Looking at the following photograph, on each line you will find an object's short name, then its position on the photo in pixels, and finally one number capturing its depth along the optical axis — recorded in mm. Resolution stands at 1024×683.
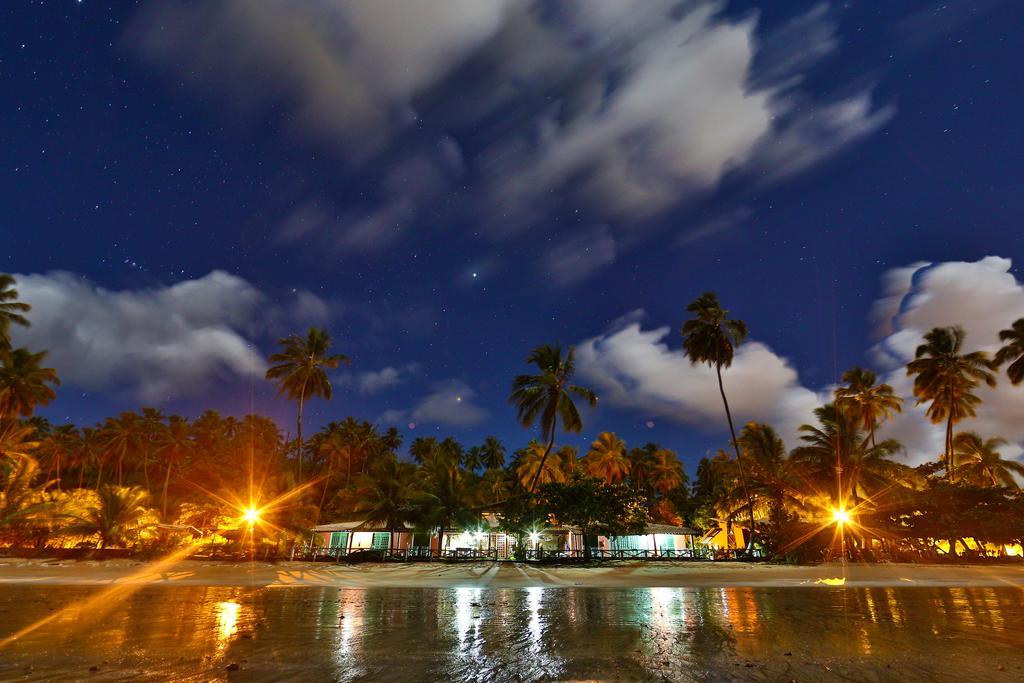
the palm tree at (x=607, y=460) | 56062
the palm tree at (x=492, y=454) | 83250
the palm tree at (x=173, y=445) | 55625
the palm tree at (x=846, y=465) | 33312
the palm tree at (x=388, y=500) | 33625
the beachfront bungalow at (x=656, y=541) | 35125
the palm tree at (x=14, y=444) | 36500
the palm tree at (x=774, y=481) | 34906
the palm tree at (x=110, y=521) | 30938
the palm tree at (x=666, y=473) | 63312
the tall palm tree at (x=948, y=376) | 42625
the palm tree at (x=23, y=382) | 41938
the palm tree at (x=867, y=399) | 48156
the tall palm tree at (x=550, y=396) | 37656
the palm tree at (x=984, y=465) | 40375
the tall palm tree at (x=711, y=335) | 40938
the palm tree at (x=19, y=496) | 31266
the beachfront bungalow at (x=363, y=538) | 37094
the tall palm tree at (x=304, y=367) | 49438
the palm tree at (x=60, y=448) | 52869
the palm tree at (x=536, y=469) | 50219
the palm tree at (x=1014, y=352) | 41875
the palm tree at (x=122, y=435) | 53812
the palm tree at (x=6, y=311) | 35188
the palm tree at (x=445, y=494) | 32688
